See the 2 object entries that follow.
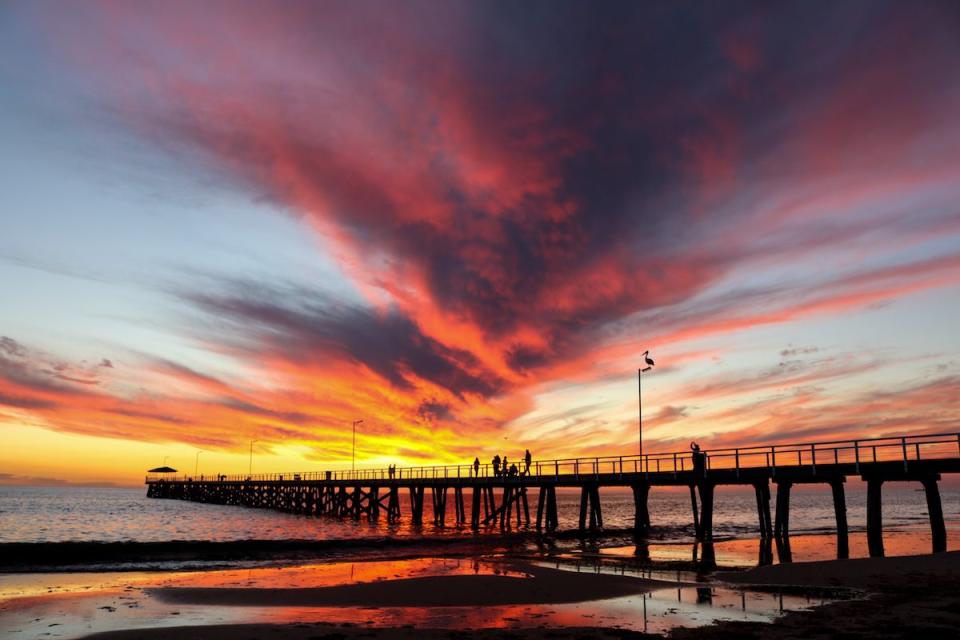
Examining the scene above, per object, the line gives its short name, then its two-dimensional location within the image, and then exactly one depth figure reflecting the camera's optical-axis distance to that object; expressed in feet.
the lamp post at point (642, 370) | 162.15
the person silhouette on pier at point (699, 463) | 119.65
